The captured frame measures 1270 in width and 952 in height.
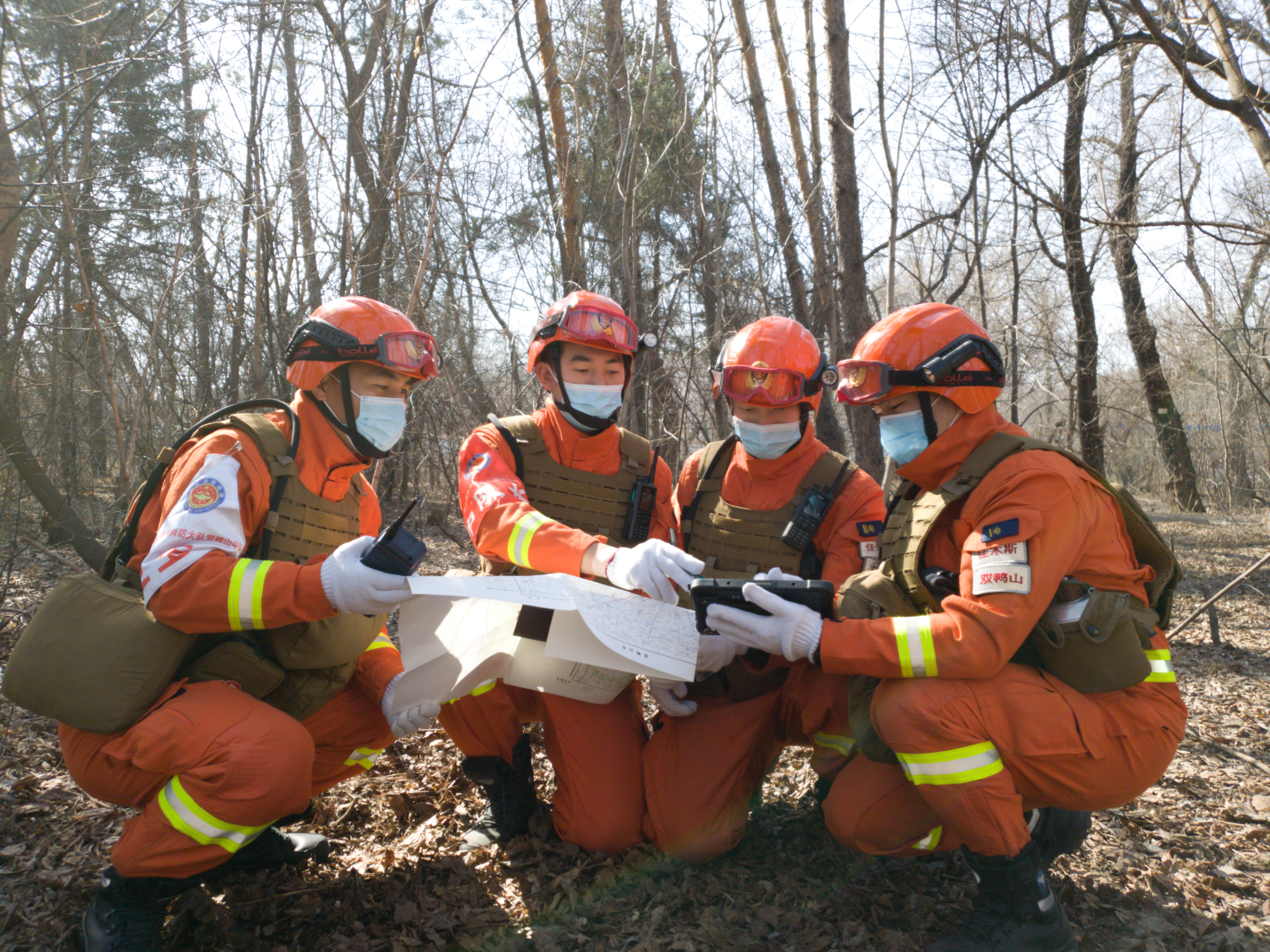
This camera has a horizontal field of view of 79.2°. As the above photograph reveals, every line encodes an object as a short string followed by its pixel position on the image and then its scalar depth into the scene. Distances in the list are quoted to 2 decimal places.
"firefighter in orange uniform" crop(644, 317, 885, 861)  3.20
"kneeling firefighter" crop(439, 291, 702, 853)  3.17
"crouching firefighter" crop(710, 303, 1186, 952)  2.40
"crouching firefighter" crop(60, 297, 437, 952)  2.35
